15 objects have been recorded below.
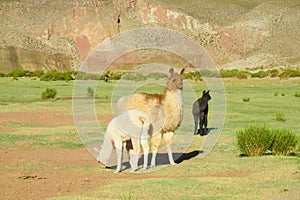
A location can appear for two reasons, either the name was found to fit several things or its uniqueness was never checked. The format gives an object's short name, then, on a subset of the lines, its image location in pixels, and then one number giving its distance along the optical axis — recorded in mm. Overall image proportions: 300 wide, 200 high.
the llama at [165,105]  12250
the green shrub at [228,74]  68375
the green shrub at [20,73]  70000
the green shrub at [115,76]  64500
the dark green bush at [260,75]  66512
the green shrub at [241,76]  65462
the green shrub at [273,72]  67625
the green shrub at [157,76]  62688
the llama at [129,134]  11742
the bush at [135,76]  54688
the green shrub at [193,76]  62256
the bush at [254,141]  13711
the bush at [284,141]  13844
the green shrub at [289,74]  63428
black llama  18698
